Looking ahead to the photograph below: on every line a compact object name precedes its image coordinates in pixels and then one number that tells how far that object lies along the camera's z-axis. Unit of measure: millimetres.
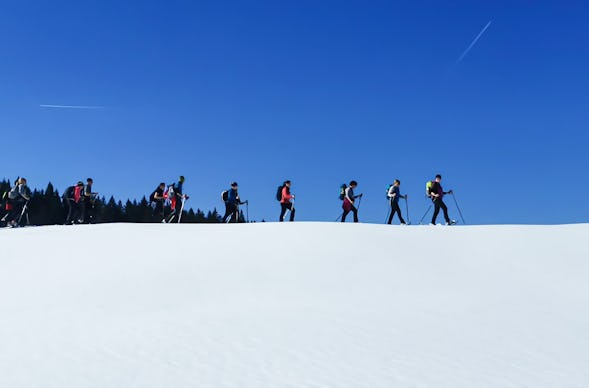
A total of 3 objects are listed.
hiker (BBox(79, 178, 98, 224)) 16859
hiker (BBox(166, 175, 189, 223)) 16734
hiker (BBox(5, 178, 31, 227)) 17062
